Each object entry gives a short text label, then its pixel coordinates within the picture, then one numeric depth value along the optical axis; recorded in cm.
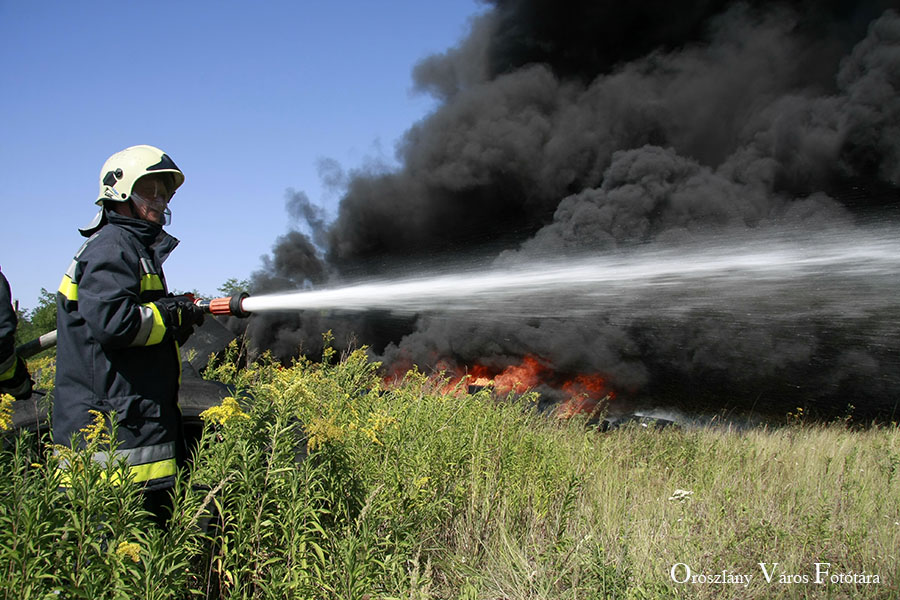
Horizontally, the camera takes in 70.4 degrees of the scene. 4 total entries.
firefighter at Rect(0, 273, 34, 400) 297
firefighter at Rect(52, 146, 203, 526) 263
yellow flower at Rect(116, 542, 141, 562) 202
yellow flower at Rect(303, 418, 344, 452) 270
